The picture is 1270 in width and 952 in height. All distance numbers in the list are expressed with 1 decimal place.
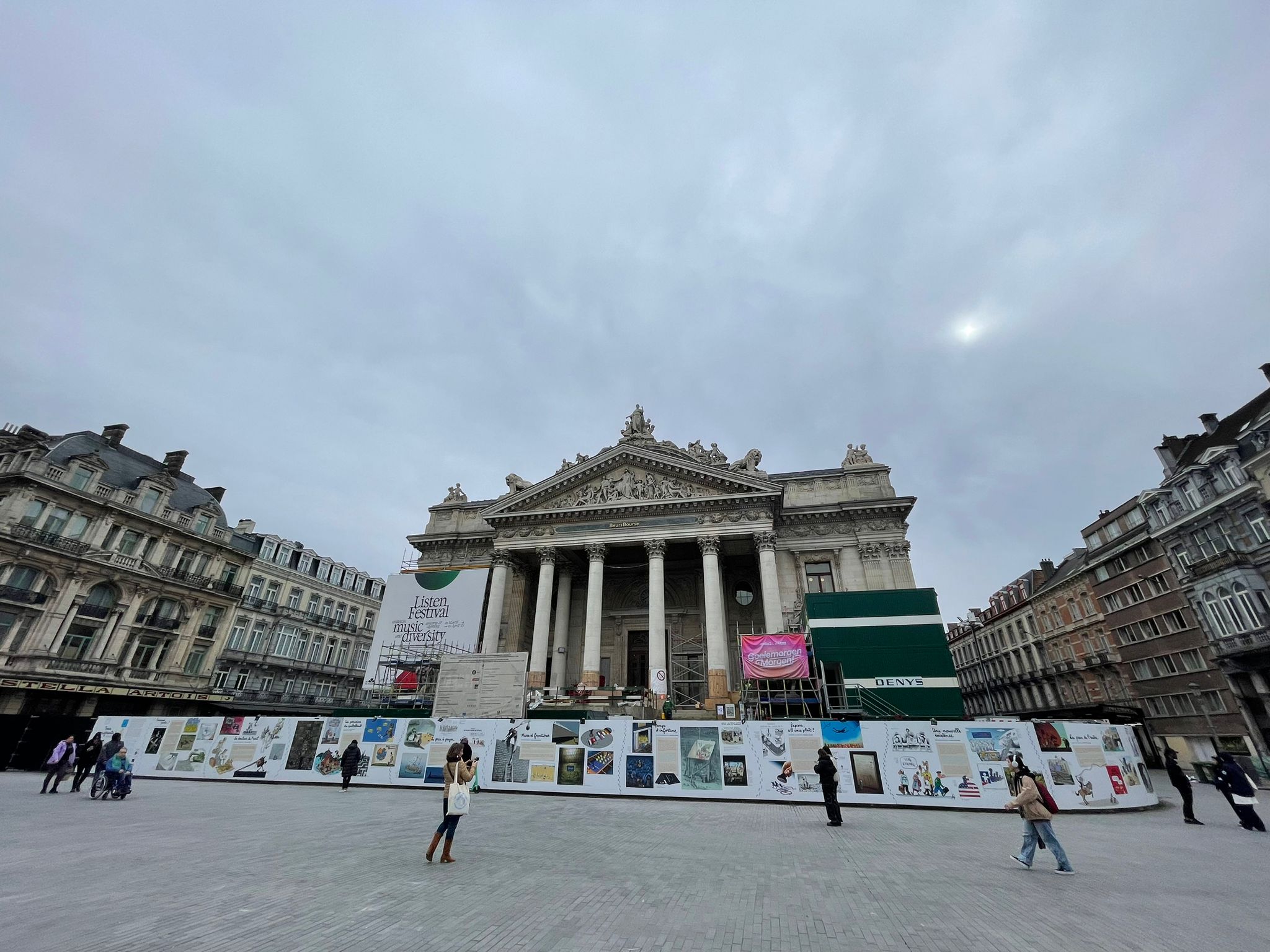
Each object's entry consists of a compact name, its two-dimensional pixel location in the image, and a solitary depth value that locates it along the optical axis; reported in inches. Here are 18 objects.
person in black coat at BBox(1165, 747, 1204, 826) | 494.0
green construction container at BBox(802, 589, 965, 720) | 937.5
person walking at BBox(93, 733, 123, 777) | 576.7
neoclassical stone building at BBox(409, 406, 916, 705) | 1176.8
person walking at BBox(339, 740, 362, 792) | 642.8
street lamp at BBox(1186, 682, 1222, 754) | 1239.5
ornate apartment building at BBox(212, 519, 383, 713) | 1644.9
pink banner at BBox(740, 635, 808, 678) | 946.7
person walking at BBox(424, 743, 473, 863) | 295.7
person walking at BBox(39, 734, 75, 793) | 592.7
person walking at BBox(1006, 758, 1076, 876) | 304.3
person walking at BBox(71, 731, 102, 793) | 618.8
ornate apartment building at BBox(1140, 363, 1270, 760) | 1106.1
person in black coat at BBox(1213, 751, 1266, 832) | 468.1
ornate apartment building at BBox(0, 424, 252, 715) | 1164.5
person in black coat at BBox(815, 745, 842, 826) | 443.8
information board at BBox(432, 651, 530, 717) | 863.1
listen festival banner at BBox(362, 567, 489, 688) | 1230.9
